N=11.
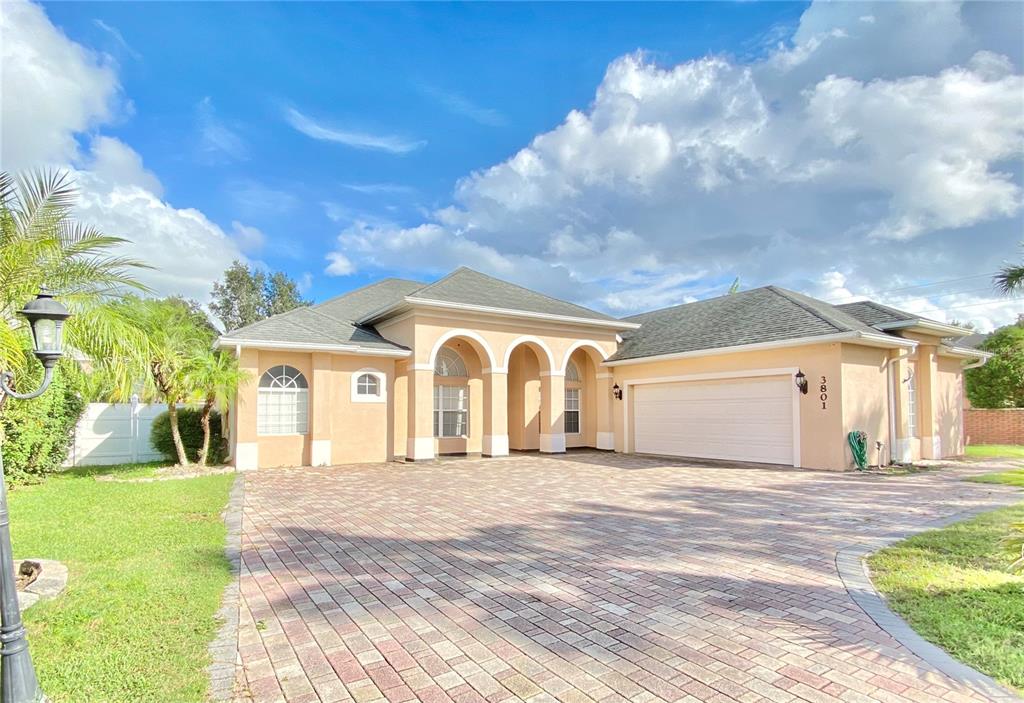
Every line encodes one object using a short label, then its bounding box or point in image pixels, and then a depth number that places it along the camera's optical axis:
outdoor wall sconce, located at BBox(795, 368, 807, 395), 14.09
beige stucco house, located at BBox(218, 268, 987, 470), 14.30
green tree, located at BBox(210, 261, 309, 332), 40.56
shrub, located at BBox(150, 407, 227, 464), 15.81
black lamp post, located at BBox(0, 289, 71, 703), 2.81
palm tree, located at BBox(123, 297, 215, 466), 12.69
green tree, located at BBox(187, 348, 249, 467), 13.15
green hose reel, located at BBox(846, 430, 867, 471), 13.56
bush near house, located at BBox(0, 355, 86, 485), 11.41
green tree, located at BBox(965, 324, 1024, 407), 23.12
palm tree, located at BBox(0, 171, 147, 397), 5.47
